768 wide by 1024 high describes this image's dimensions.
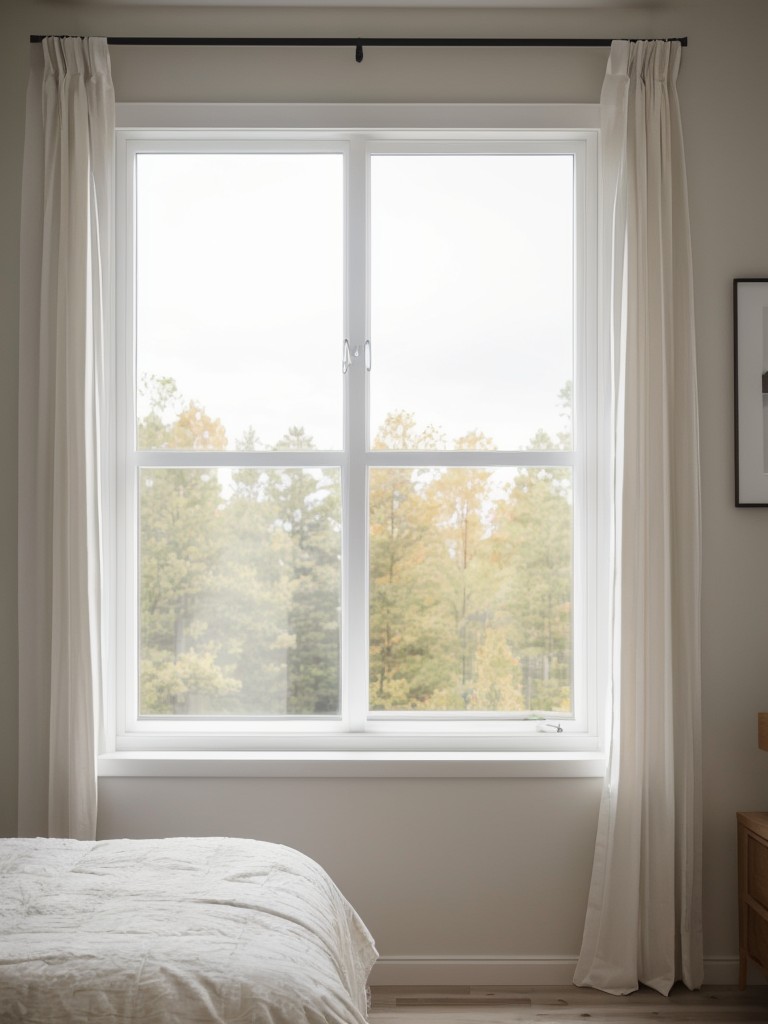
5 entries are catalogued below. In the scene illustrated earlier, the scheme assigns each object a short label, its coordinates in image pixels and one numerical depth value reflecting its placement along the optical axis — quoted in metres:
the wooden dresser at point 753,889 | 2.38
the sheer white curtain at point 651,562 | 2.51
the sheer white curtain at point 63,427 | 2.55
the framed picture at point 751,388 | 2.67
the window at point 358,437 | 2.77
